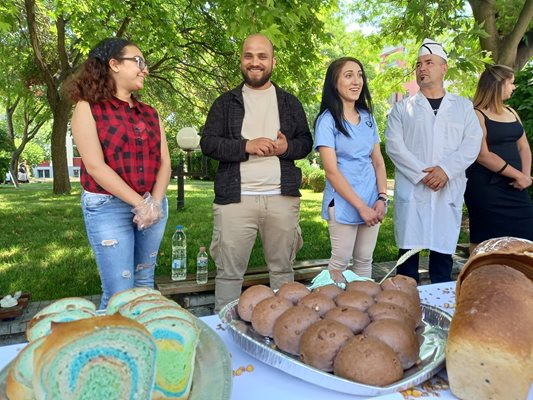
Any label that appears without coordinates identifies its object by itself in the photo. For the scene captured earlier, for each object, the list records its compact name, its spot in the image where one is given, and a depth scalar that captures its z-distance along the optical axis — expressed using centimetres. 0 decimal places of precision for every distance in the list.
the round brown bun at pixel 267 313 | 105
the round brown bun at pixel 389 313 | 99
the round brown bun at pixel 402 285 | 120
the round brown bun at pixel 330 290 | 114
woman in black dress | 316
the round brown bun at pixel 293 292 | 114
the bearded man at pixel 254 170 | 257
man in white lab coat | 282
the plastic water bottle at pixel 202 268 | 344
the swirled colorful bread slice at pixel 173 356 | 69
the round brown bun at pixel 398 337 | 90
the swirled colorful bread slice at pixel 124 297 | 90
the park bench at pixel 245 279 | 329
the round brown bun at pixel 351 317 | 96
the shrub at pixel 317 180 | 1616
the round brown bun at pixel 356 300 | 105
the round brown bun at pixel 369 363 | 84
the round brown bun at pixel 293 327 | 96
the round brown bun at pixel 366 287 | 116
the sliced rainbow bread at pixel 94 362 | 54
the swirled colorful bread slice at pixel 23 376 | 64
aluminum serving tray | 84
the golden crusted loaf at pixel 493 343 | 82
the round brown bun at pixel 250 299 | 113
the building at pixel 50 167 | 4562
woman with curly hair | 200
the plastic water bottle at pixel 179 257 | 365
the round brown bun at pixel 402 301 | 110
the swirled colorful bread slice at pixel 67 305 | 83
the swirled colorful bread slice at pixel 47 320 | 77
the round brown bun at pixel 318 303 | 104
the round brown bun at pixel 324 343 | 89
